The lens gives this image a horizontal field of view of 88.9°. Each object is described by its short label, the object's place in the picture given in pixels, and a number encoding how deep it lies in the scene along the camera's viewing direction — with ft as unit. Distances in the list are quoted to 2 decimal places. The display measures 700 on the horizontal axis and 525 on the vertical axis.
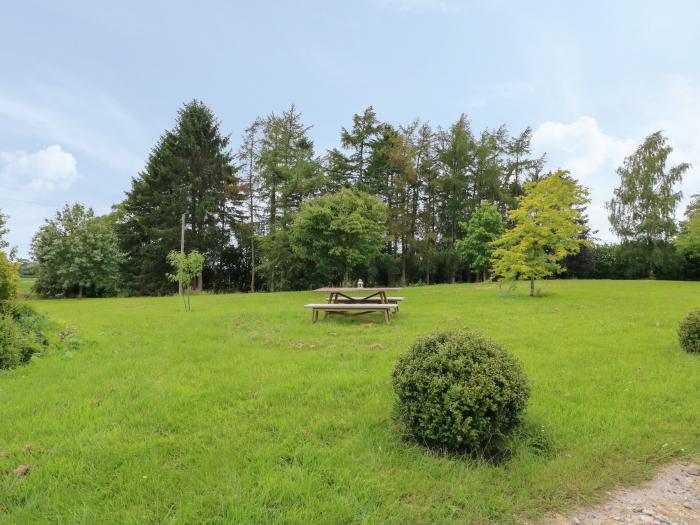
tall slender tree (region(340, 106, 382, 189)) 92.58
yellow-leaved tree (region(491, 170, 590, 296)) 44.62
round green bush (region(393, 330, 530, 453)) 8.56
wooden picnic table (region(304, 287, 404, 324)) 28.28
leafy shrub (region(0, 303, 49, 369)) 16.51
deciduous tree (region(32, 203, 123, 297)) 69.00
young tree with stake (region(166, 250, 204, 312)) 41.50
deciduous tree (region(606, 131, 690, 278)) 90.89
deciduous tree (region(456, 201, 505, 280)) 82.58
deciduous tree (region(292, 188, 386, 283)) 60.03
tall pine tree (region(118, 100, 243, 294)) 87.86
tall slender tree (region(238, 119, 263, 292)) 93.50
